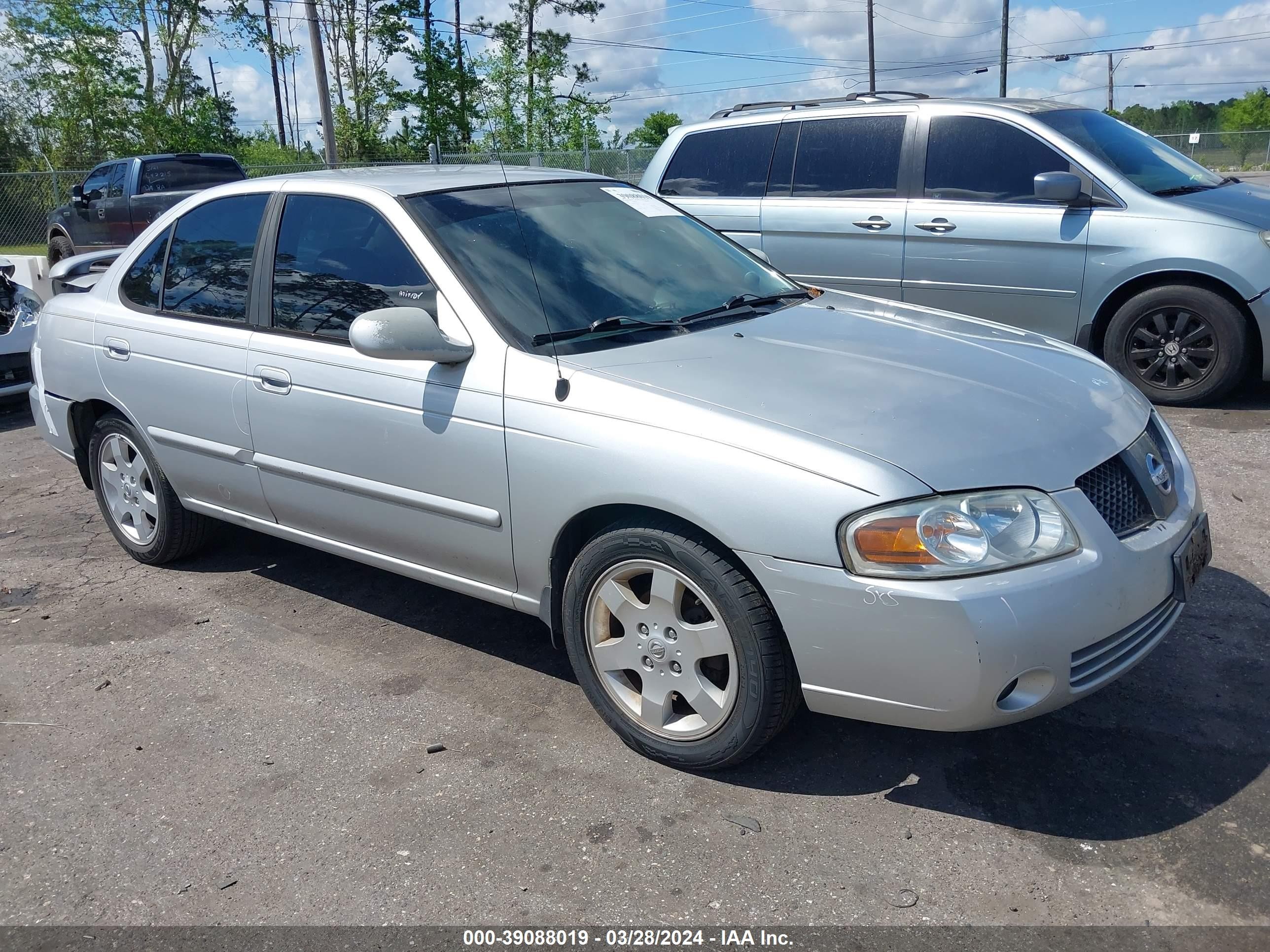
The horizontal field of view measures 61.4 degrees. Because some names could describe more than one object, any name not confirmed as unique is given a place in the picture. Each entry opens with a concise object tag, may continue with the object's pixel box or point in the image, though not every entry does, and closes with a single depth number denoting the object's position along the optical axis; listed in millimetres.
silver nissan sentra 2631
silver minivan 6223
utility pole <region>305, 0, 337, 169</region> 19922
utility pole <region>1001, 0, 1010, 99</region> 35844
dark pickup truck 14656
